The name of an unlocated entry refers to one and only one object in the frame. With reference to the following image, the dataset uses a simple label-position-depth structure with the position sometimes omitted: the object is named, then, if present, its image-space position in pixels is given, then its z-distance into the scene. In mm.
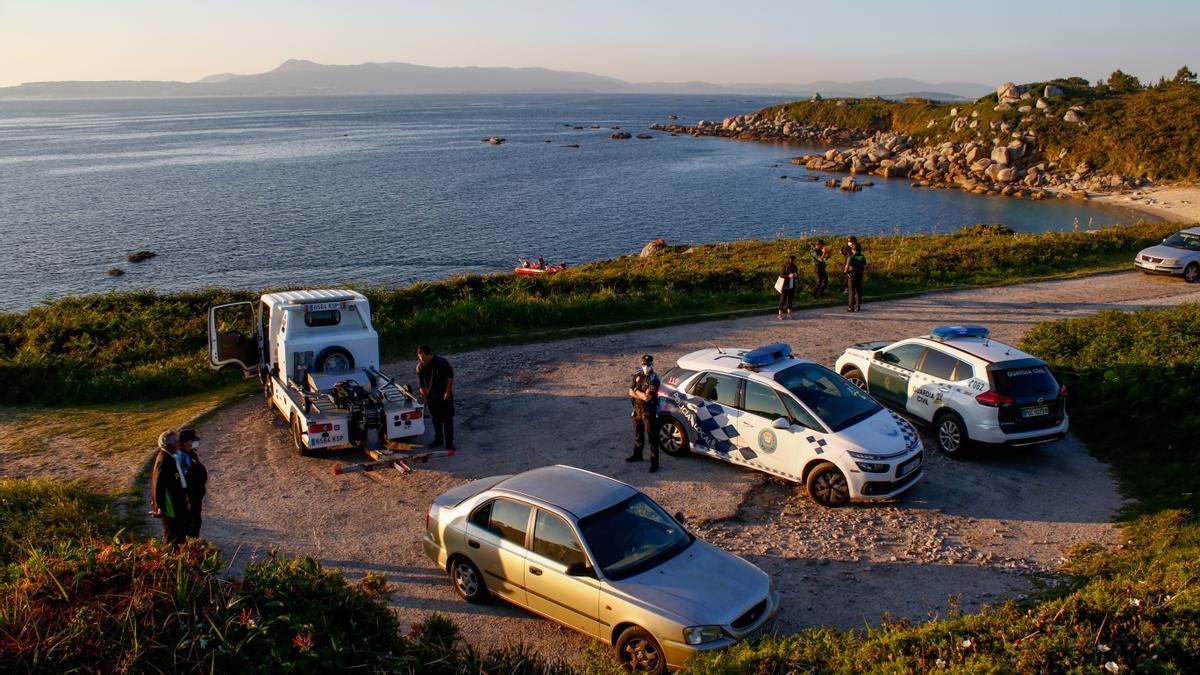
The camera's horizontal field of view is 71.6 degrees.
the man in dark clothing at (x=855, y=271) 21125
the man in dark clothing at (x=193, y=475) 9094
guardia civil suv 12391
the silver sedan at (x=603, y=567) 7379
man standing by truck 12961
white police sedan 11047
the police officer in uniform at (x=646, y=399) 12273
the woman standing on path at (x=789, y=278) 20562
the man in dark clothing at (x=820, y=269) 22234
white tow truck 12719
